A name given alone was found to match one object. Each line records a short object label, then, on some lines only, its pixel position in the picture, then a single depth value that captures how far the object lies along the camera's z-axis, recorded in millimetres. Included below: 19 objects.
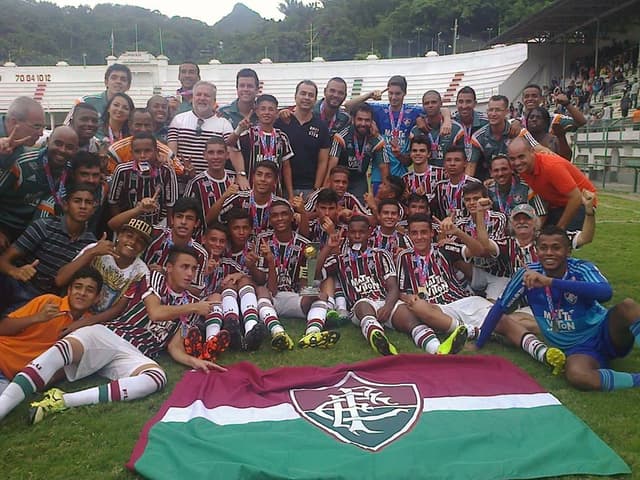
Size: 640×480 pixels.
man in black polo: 6305
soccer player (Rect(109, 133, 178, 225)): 5180
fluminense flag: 2783
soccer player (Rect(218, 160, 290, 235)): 5535
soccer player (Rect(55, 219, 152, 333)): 4293
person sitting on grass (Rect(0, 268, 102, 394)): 3732
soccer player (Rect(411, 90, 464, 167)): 6629
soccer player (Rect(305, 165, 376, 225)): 5964
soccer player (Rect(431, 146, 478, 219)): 5836
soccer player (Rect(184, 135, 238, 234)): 5547
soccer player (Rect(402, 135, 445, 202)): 6059
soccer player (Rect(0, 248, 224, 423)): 3484
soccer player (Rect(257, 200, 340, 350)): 5034
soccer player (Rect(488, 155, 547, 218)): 5625
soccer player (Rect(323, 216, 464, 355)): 4762
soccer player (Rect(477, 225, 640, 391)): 3754
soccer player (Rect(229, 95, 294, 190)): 5980
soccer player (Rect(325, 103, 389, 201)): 6539
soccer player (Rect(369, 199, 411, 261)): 5527
